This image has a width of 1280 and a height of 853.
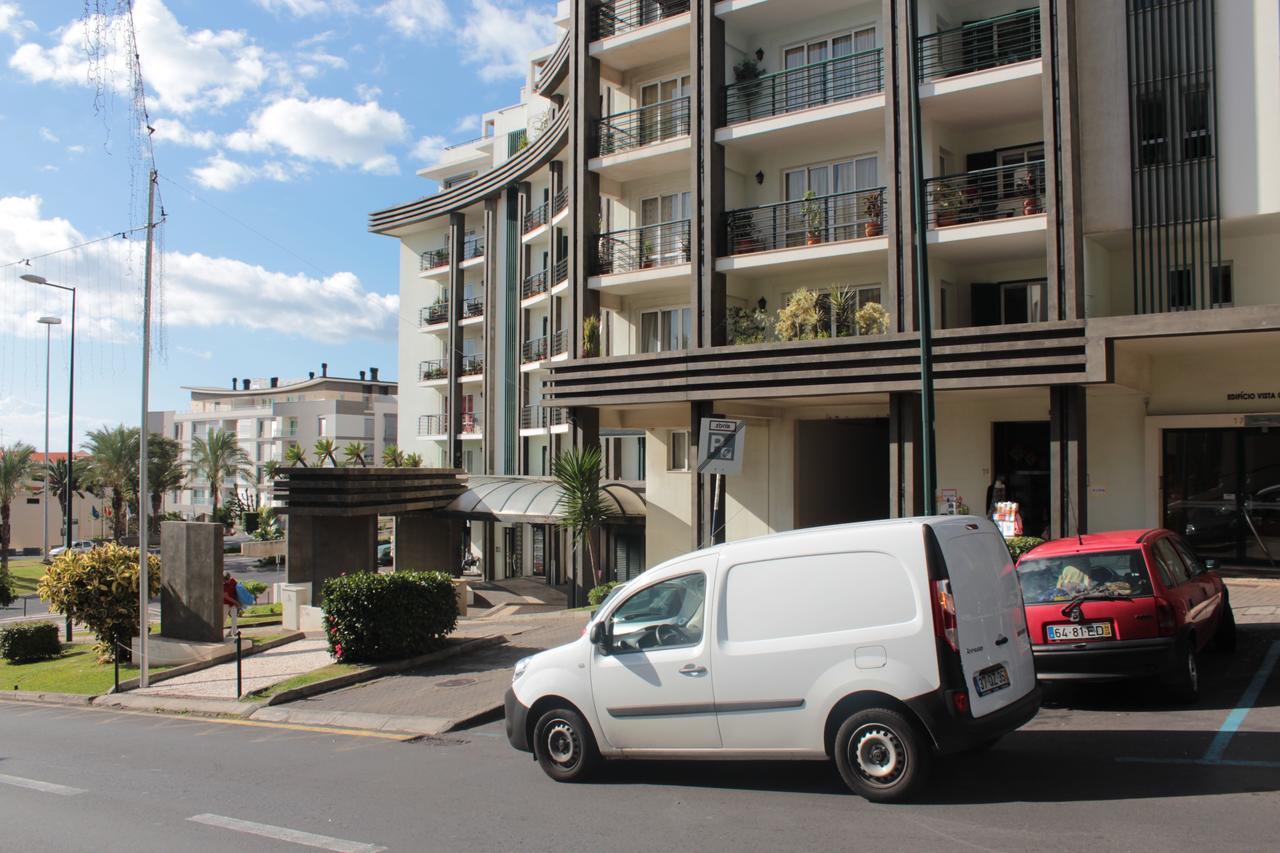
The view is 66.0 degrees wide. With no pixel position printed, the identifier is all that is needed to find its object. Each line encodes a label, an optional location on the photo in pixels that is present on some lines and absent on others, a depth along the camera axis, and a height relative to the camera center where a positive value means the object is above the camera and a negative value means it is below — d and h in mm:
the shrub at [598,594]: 20333 -2441
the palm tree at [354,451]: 28556 +797
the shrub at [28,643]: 21625 -3561
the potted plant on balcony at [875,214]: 18984 +5023
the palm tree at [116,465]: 61312 +1014
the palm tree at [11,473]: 56906 +504
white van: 6328 -1269
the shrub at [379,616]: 14258 -2016
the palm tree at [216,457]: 68750 +1603
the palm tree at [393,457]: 44969 +973
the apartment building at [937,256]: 16266 +4163
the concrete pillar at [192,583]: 18062 -1902
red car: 8703 -1272
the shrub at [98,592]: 18453 -2098
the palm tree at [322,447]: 38438 +1287
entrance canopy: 26734 -715
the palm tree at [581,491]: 21219 -314
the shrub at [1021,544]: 15602 -1150
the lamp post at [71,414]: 37531 +2566
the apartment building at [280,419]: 83750 +5518
